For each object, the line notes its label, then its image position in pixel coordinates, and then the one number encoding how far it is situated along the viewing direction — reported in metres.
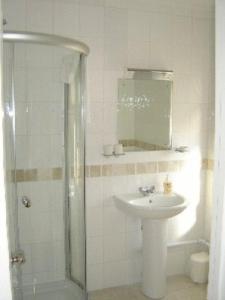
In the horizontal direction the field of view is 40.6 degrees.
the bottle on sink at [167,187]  2.77
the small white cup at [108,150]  2.59
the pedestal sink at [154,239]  2.58
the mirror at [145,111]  2.68
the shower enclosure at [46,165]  1.96
